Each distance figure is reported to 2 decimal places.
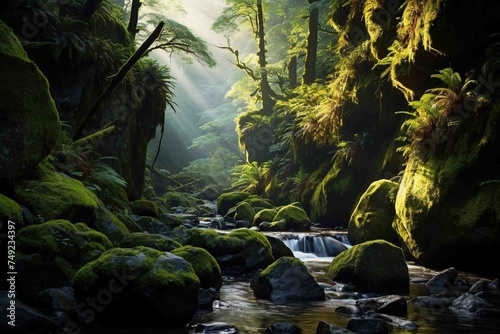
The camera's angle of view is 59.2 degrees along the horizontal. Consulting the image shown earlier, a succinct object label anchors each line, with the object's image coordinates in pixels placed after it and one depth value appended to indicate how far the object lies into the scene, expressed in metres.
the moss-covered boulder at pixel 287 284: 7.17
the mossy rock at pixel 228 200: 22.70
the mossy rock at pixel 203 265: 7.28
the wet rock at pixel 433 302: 6.57
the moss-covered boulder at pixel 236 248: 9.45
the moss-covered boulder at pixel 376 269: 7.66
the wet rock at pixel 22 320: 4.30
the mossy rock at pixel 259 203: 20.47
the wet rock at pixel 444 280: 7.94
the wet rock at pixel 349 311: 6.16
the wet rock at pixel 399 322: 5.52
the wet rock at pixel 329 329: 4.98
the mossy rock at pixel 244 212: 17.83
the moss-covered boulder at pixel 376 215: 11.73
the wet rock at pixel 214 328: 5.32
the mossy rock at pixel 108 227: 8.20
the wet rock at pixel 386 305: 6.20
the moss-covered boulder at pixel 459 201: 8.54
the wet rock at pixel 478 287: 7.23
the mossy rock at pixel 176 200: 26.80
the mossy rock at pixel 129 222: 10.03
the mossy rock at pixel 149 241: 7.84
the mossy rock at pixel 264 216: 16.53
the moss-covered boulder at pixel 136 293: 5.36
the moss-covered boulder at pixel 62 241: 6.06
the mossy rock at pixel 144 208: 13.49
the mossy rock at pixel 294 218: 15.54
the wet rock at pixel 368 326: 5.23
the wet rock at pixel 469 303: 6.27
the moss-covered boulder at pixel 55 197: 7.00
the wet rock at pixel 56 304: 5.26
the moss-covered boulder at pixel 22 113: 6.68
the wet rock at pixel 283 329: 5.25
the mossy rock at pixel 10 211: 5.90
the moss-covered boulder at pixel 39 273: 5.59
